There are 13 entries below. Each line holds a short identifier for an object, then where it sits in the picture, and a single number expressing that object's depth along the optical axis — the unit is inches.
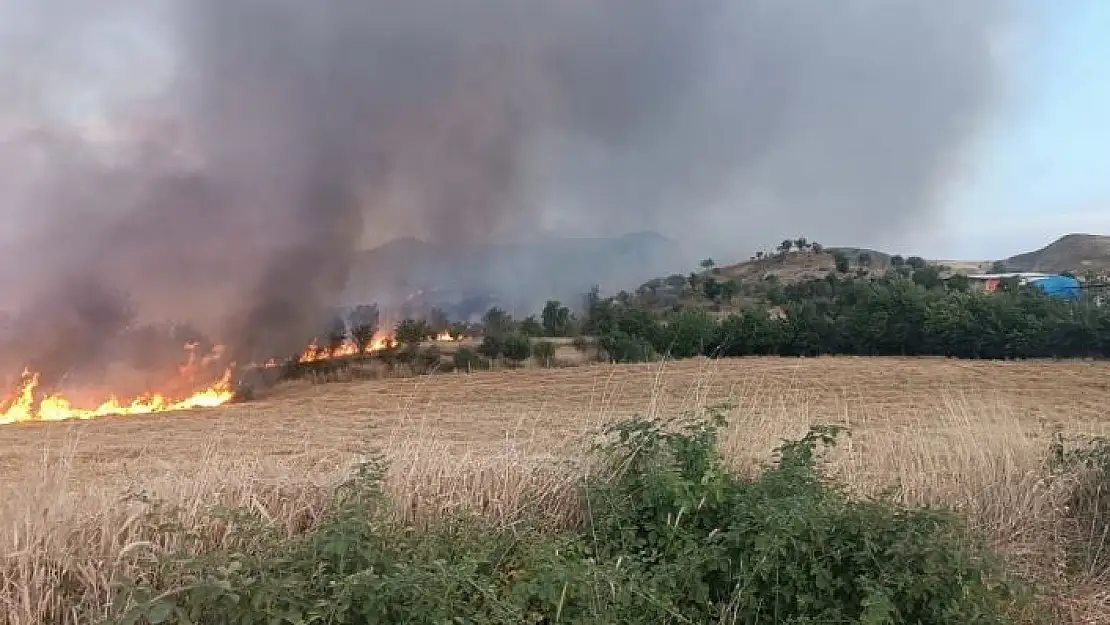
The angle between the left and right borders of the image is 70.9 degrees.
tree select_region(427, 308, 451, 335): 1736.0
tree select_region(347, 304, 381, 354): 1599.7
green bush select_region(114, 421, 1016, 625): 126.7
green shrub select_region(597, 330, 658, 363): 1592.0
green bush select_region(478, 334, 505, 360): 1603.1
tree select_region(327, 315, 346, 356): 1582.2
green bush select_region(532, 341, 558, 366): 1604.3
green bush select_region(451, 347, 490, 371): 1567.4
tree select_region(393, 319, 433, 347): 1622.8
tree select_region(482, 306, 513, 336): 1711.4
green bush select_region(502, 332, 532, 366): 1601.9
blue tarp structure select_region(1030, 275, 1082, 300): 1741.3
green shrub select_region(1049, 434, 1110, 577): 201.0
